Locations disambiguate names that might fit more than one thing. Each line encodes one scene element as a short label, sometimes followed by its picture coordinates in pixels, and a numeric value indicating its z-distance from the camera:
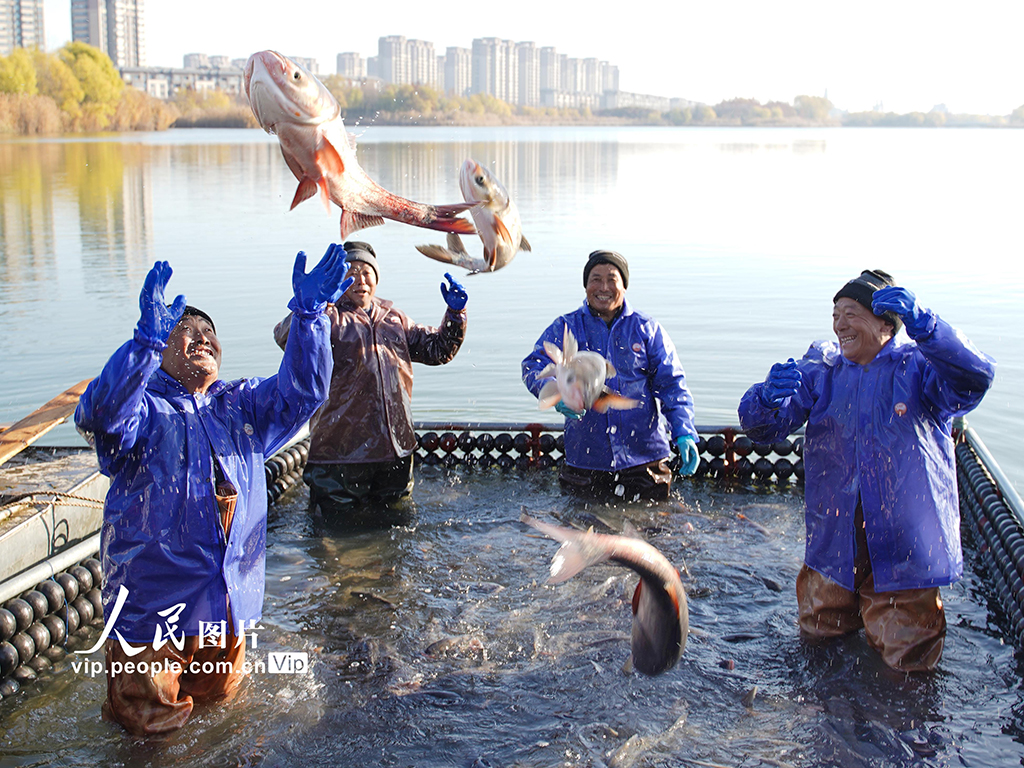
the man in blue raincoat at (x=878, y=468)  4.71
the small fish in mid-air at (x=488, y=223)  4.06
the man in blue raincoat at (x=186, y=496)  4.14
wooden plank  6.37
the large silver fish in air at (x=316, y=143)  3.32
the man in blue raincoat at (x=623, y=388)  7.12
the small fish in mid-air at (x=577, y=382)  5.23
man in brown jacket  7.06
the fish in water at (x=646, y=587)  3.90
